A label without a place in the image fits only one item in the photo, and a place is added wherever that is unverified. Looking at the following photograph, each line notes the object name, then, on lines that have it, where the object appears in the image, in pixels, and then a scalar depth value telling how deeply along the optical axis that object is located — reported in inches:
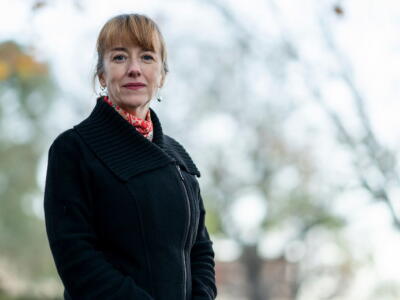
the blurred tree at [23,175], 624.7
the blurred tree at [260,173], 568.1
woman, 72.6
